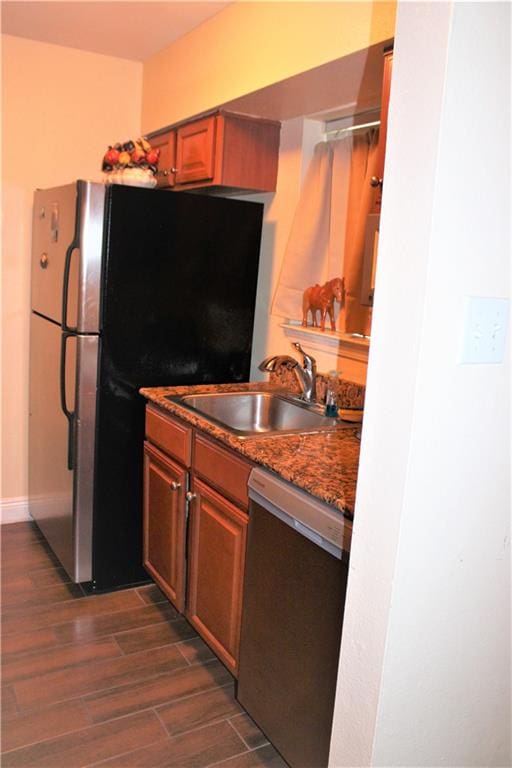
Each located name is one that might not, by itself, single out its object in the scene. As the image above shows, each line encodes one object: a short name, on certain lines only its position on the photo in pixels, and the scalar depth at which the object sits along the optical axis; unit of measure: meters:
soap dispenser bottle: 2.43
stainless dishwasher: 1.53
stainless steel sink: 2.52
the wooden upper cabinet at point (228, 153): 2.67
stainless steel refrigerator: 2.55
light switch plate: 1.08
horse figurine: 2.60
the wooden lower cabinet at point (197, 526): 2.01
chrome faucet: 2.53
